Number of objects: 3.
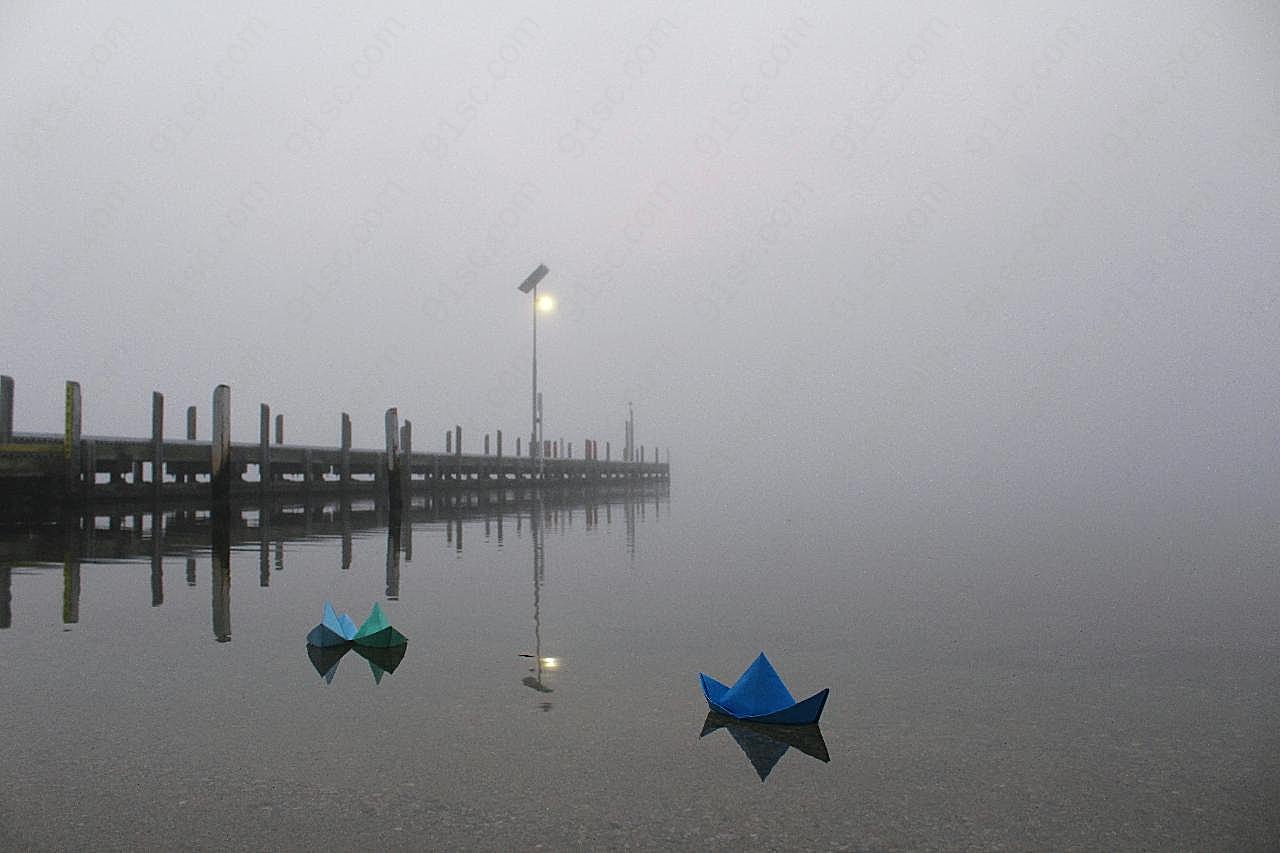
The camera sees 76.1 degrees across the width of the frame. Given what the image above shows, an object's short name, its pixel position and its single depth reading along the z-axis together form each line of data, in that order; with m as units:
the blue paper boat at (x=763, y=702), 4.97
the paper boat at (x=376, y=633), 6.91
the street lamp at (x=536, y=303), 37.81
